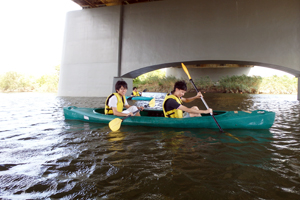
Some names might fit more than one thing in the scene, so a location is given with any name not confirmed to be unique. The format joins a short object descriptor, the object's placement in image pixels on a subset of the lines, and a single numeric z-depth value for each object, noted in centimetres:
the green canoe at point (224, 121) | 336
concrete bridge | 895
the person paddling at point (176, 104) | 320
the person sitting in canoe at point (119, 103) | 352
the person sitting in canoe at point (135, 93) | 1036
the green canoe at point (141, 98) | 996
